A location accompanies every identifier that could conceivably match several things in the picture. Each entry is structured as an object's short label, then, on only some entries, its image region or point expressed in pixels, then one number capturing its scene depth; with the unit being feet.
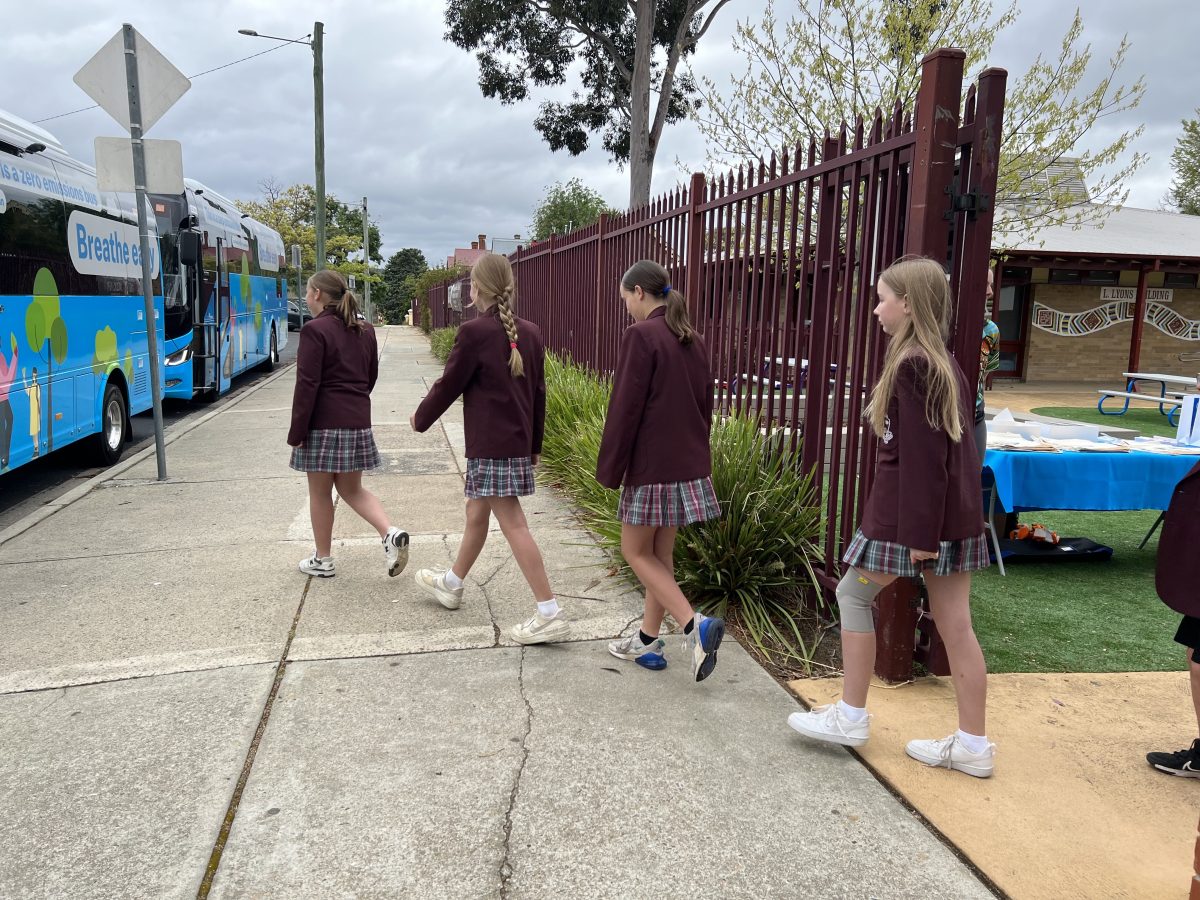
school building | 63.31
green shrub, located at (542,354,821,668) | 14.28
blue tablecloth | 17.22
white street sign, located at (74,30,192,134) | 23.56
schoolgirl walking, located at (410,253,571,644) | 12.87
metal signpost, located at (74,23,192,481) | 23.62
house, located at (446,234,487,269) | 256.42
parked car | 126.82
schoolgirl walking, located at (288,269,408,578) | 15.35
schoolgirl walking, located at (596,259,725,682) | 11.25
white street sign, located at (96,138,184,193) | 23.70
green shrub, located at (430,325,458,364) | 66.60
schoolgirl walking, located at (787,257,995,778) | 8.84
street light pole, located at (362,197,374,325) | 175.05
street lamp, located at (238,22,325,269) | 70.08
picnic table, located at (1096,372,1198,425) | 40.40
